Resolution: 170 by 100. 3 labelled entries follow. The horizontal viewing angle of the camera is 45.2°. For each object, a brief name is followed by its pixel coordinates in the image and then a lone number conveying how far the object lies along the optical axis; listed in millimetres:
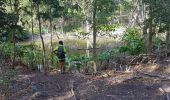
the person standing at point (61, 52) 10186
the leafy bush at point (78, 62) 11883
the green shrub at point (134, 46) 12140
